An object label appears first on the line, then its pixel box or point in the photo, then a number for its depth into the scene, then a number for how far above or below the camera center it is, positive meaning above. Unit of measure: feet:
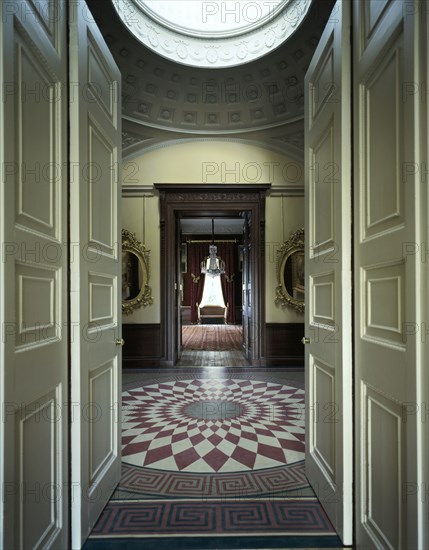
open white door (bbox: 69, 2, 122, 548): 5.91 +0.22
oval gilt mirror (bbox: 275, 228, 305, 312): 20.77 +0.54
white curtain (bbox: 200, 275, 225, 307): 50.62 -1.14
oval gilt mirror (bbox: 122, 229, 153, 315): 20.47 +0.50
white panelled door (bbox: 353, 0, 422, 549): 4.08 +0.08
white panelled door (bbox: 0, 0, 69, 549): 4.04 +0.10
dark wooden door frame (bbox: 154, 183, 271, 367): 20.54 +3.14
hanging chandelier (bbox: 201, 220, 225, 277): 43.39 +2.01
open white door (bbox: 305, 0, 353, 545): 6.09 +0.14
